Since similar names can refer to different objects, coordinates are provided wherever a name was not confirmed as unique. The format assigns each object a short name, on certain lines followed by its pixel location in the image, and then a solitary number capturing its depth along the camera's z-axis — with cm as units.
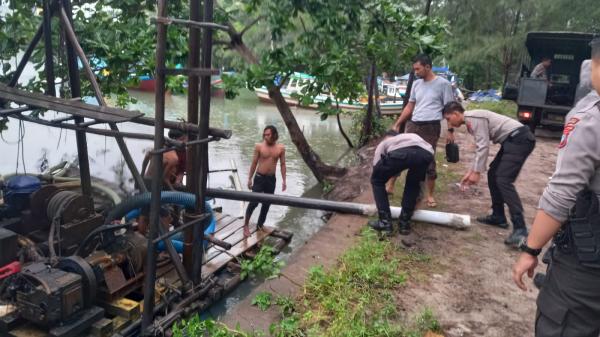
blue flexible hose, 414
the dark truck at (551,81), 1127
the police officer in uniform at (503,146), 481
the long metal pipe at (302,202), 558
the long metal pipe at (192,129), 377
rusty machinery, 354
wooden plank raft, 536
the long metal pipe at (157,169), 334
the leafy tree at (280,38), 567
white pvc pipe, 524
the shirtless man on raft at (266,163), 621
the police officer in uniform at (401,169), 473
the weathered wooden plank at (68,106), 366
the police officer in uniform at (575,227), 203
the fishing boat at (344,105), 2090
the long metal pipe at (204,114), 360
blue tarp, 2172
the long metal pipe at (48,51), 453
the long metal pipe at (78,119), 464
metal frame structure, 347
